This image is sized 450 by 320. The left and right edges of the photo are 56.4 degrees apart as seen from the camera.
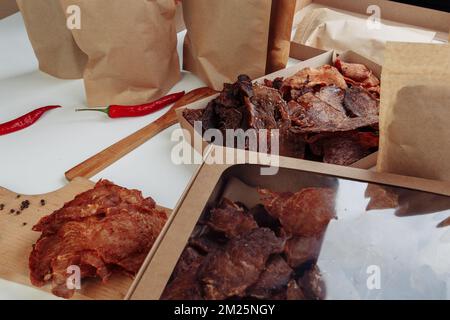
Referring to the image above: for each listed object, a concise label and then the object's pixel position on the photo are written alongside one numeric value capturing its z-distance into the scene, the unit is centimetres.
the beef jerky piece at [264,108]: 38
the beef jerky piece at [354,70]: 48
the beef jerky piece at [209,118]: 40
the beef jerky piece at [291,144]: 37
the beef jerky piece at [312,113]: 41
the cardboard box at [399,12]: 65
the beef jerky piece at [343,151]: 36
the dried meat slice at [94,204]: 32
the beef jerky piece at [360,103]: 42
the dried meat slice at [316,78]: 46
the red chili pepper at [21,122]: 45
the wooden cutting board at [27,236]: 30
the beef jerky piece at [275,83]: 46
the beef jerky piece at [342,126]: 37
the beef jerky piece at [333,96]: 43
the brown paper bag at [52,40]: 48
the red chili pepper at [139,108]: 47
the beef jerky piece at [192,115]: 40
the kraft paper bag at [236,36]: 45
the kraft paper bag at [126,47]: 43
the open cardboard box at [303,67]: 38
